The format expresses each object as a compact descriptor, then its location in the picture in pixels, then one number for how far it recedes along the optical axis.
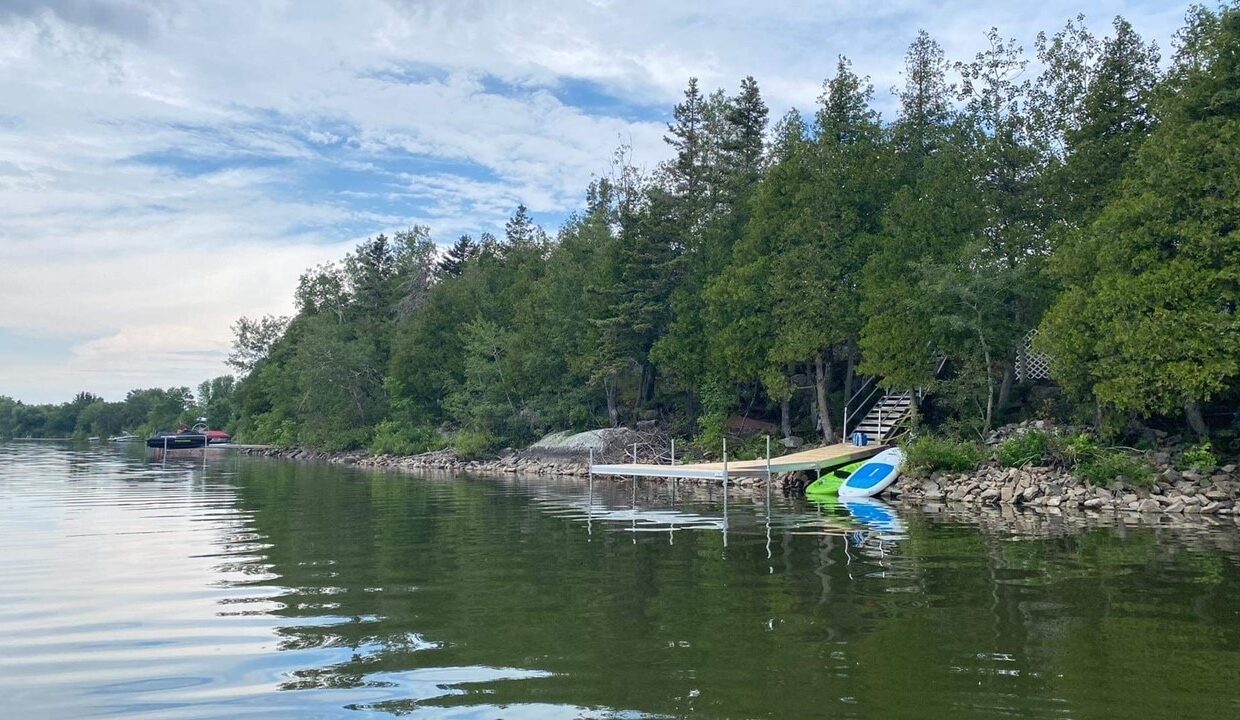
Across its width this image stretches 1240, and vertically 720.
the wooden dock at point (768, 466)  22.53
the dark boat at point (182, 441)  66.31
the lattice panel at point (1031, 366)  28.81
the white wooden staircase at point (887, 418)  29.23
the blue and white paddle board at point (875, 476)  24.47
